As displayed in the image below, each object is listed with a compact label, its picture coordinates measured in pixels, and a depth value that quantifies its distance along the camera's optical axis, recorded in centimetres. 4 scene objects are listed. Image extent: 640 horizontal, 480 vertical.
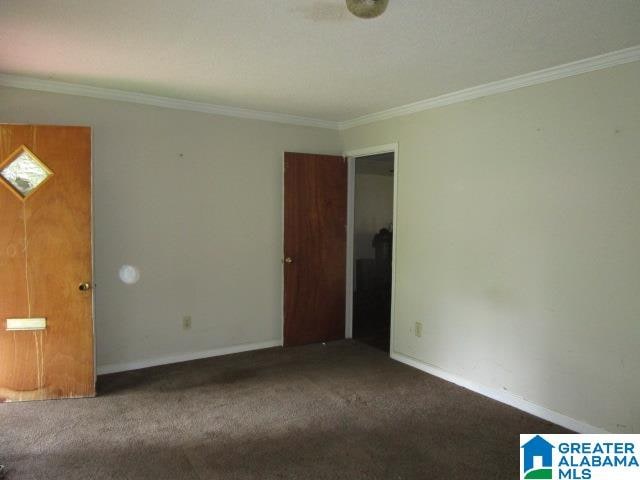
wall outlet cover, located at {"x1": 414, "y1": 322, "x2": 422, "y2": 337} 392
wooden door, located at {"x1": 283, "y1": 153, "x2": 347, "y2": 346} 445
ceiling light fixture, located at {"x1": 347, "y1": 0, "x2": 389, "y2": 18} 180
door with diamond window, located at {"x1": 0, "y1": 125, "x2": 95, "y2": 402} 304
